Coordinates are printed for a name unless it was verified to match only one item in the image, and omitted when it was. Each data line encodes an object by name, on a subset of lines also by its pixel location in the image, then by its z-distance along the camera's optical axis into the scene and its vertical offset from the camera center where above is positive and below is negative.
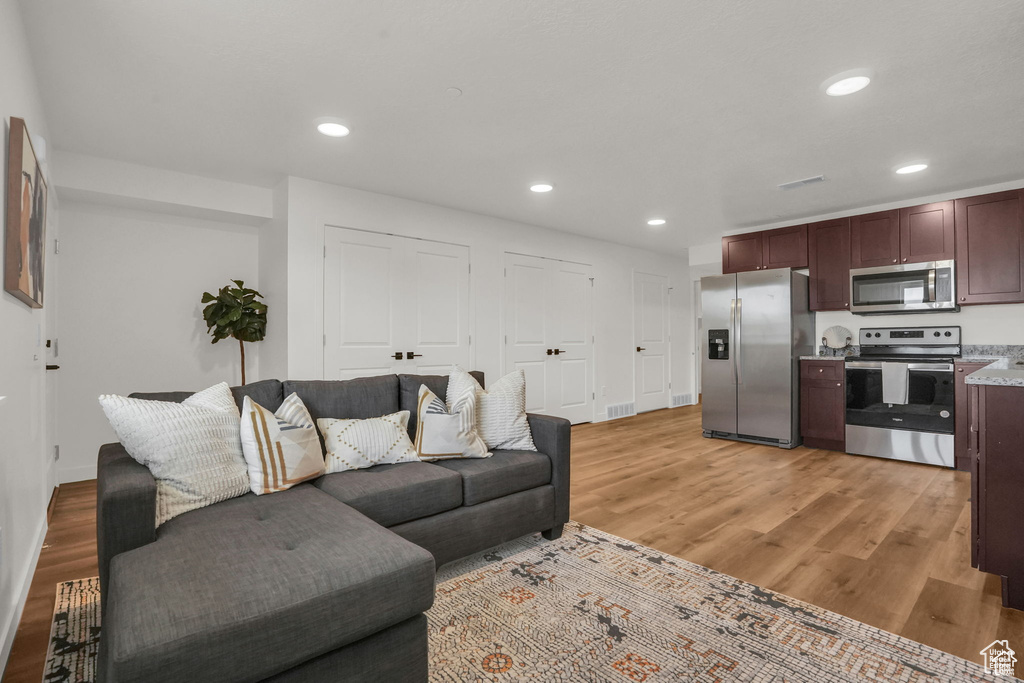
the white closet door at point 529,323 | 5.54 +0.30
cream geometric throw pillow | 2.39 -0.45
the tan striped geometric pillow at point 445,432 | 2.61 -0.42
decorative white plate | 5.14 +0.12
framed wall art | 1.78 +0.51
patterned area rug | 1.65 -1.03
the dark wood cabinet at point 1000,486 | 2.05 -0.57
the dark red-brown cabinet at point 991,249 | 4.07 +0.82
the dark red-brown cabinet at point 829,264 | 4.98 +0.85
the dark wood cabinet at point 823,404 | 4.84 -0.54
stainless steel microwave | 4.42 +0.54
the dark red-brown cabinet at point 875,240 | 4.70 +1.02
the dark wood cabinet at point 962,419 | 4.13 -0.57
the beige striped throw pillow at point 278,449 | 2.09 -0.42
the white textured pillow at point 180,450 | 1.86 -0.37
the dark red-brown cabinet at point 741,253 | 5.65 +1.09
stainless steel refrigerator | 5.00 -0.04
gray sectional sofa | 1.13 -0.60
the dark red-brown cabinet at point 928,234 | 4.41 +1.01
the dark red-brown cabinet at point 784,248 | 5.27 +1.07
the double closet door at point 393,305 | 4.26 +0.41
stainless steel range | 4.28 -0.42
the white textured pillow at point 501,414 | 2.81 -0.36
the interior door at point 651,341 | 7.21 +0.12
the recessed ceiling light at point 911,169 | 3.75 +1.34
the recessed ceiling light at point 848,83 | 2.46 +1.32
